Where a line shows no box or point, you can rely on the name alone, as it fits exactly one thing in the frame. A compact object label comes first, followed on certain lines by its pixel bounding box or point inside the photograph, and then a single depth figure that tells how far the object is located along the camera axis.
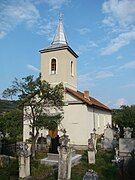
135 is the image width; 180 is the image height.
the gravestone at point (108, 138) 14.56
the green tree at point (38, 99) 11.95
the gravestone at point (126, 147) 10.05
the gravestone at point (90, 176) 5.01
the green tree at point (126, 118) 22.10
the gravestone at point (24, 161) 8.57
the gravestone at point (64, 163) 8.16
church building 15.75
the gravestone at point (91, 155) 10.83
